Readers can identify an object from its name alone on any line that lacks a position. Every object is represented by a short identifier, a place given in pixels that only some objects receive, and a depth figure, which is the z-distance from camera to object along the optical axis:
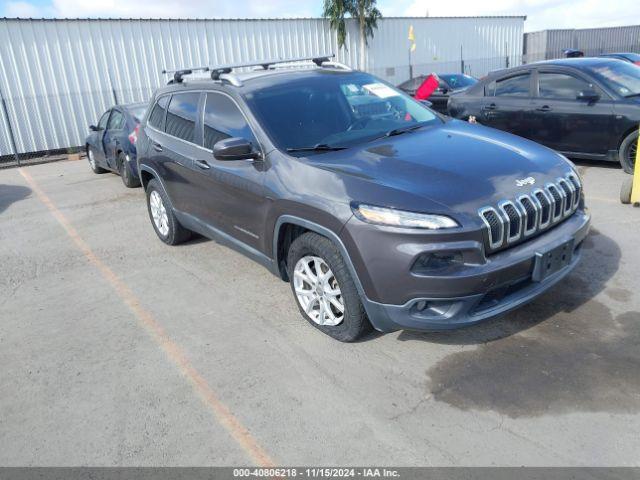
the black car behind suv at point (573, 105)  7.20
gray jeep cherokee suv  3.07
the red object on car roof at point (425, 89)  10.15
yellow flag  22.62
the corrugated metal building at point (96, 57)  15.00
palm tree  21.42
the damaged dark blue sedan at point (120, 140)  9.05
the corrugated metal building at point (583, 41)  30.81
